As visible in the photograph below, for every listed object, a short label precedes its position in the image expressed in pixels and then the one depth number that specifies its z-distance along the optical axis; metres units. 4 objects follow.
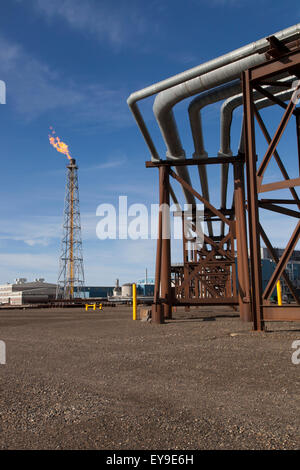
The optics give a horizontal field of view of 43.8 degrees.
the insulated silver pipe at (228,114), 11.87
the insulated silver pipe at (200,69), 9.41
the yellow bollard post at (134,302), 16.28
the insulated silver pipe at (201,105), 12.07
